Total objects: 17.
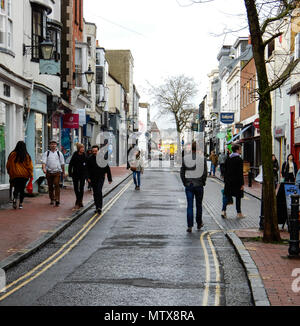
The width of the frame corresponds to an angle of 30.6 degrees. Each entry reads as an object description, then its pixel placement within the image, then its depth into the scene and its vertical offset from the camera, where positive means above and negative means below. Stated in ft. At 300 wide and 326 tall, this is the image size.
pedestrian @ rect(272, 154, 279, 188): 78.12 -1.55
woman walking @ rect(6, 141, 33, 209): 50.60 -1.17
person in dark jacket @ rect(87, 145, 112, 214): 49.96 -1.89
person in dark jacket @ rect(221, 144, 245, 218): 47.06 -1.80
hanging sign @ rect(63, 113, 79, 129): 92.99 +6.04
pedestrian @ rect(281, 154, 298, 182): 67.58 -1.66
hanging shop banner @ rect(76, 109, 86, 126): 107.05 +7.77
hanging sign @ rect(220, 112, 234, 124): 146.20 +10.07
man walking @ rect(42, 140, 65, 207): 54.54 -1.37
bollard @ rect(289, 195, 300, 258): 28.89 -4.07
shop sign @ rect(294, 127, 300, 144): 90.15 +3.37
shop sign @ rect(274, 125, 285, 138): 102.10 +4.54
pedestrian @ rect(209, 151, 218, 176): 125.08 -1.32
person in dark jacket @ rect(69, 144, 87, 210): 51.21 -1.56
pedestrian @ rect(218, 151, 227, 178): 112.39 -0.58
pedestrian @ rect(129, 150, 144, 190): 78.48 -1.39
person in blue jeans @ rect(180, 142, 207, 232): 39.93 -1.74
